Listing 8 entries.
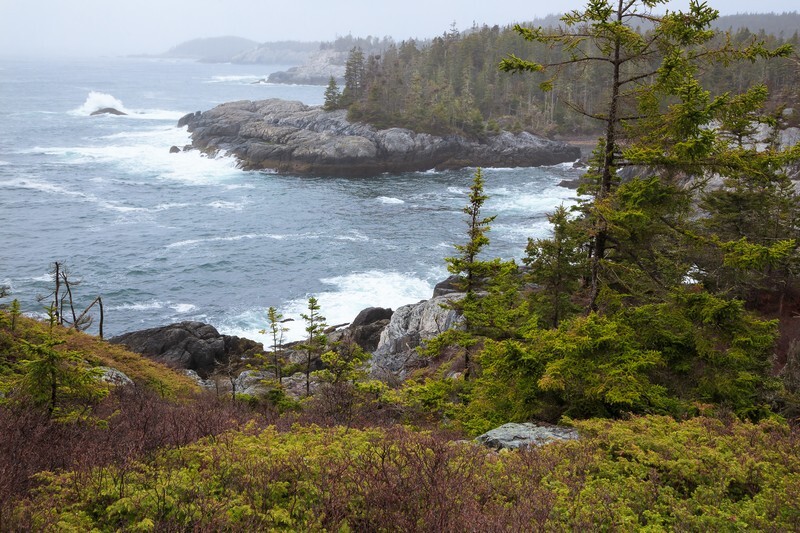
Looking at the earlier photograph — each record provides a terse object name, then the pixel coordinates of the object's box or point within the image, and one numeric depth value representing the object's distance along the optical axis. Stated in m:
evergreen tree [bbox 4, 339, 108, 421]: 9.19
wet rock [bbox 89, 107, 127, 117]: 112.62
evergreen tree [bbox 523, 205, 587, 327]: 18.38
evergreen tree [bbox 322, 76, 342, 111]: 86.56
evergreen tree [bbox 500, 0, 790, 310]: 9.86
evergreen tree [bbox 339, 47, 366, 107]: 92.25
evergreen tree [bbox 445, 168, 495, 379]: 14.45
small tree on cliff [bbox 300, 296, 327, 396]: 15.95
